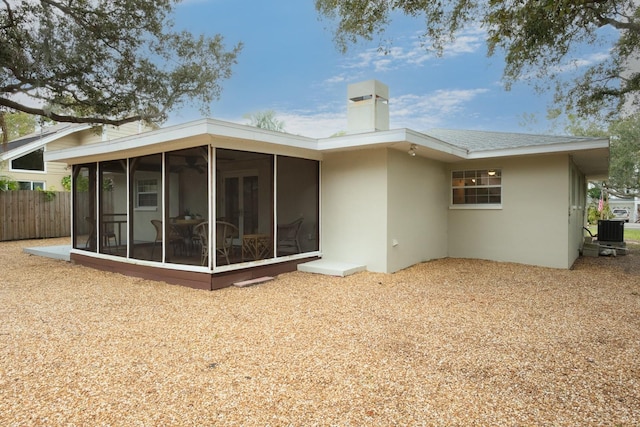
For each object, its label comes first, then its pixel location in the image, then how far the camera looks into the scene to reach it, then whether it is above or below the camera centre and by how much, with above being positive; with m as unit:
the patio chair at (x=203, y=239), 6.23 -0.50
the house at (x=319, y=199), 6.39 +0.18
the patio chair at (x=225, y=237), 6.21 -0.47
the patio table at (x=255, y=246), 6.77 -0.67
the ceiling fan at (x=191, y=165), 6.19 +0.71
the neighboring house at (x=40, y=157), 14.74 +1.98
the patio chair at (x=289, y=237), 7.35 -0.57
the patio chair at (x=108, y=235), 7.96 -0.55
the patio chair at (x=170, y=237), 6.58 -0.49
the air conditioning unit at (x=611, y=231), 11.00 -0.68
